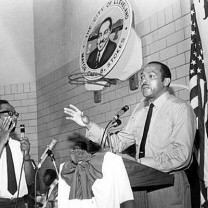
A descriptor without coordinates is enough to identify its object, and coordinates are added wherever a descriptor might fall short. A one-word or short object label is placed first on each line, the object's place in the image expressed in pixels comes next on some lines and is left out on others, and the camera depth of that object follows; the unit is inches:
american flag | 138.0
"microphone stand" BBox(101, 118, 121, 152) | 123.8
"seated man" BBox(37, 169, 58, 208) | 190.1
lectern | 105.3
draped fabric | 102.7
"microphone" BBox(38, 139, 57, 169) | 148.6
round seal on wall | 181.6
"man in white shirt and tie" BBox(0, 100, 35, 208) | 162.4
